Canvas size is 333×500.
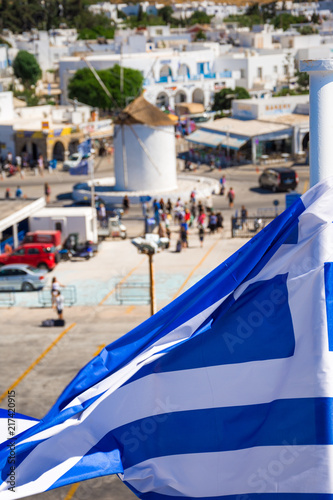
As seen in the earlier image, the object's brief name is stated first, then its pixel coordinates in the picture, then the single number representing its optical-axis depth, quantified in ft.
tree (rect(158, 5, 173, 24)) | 602.20
